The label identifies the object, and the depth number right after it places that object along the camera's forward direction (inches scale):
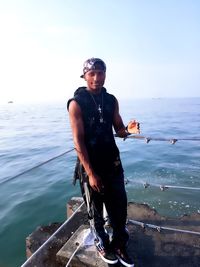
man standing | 86.4
